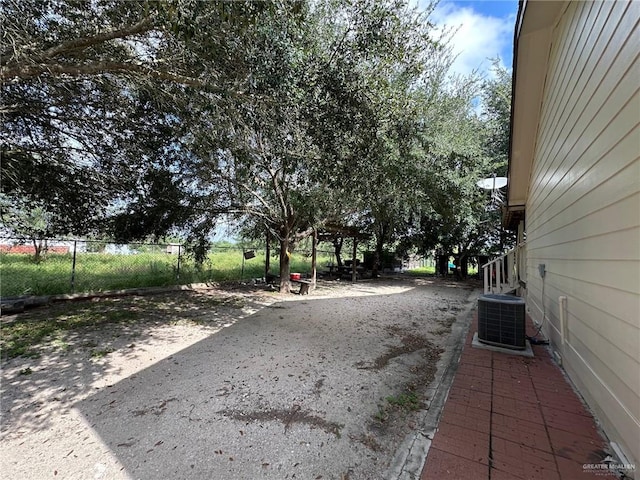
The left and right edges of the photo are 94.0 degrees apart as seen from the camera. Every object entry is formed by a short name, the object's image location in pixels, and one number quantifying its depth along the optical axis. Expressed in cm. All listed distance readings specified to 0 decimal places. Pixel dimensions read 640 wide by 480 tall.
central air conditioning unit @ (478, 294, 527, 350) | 395
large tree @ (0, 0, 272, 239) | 330
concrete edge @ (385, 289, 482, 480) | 193
